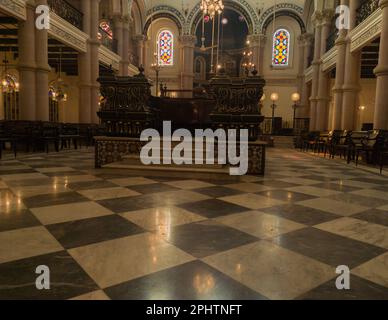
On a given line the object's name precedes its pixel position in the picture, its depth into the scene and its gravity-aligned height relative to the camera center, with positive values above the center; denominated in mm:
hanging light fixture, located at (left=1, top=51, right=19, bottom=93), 14225 +2200
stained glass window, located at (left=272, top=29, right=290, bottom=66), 21750 +6350
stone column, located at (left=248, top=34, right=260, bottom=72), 21266 +6286
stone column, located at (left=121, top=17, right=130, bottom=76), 17438 +4799
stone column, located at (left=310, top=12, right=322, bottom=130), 15680 +3762
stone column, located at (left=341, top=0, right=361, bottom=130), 11055 +1848
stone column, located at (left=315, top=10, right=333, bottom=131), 15188 +2220
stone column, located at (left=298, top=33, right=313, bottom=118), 20344 +3372
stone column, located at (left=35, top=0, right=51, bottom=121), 9438 +1823
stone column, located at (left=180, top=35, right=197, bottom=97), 21953 +5389
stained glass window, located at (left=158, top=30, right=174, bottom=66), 22953 +6535
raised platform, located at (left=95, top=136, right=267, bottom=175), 5215 -527
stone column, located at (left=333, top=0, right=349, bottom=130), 11531 +2372
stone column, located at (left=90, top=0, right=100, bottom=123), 13141 +3549
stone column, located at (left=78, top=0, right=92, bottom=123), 12836 +2312
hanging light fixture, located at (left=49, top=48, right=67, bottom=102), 14327 +2186
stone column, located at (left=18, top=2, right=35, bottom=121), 9016 +1948
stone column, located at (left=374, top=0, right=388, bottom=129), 8016 +1555
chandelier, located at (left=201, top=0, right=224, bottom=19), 12438 +5443
